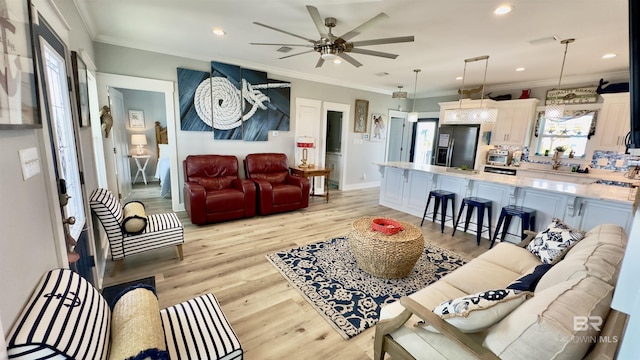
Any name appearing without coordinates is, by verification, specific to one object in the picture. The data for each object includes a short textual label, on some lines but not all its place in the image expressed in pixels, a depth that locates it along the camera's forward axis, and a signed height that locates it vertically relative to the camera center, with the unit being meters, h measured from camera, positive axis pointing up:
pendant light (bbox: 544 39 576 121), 3.41 +0.51
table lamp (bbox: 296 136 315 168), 5.32 -0.16
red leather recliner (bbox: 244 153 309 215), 4.32 -0.81
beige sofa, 0.91 -0.67
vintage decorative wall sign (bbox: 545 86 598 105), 4.72 +1.01
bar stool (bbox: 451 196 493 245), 3.49 -0.85
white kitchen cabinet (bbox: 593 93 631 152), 4.32 +0.48
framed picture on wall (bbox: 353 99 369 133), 6.43 +0.62
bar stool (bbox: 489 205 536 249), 3.17 -0.85
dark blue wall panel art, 4.28 +0.58
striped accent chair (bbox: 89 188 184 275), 2.37 -0.97
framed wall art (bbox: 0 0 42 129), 0.90 +0.20
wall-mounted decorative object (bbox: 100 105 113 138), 3.40 +0.14
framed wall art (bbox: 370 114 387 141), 6.83 +0.38
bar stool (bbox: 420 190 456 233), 3.95 -0.87
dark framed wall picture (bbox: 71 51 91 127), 2.15 +0.37
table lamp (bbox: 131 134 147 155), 5.97 -0.21
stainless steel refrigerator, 5.88 -0.01
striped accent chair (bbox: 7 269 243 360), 0.82 -0.73
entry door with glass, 1.44 -0.06
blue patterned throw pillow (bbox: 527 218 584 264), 1.99 -0.73
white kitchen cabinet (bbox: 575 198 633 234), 2.73 -0.68
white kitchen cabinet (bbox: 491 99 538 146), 5.28 +0.52
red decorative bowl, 2.53 -0.84
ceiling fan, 2.43 +0.99
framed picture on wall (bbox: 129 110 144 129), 6.06 +0.28
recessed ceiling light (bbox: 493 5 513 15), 2.35 +1.24
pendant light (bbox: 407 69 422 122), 4.95 +0.49
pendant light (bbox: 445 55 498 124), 3.86 +0.50
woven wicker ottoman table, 2.39 -1.00
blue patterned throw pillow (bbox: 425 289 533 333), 1.08 -0.68
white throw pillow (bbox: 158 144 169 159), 5.71 -0.39
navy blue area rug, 2.10 -1.34
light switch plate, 1.06 -0.15
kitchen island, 2.86 -0.62
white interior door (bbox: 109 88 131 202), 4.16 -0.25
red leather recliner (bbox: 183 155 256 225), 3.76 -0.85
